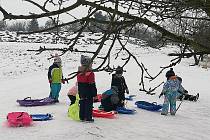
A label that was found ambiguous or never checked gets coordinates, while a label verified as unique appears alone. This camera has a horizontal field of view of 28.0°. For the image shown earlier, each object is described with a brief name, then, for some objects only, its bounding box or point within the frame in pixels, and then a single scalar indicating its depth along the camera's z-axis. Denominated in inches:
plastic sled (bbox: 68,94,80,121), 414.6
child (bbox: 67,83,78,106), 478.3
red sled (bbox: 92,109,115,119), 441.4
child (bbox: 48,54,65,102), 557.3
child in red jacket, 406.3
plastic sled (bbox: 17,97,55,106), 519.8
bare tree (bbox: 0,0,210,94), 134.2
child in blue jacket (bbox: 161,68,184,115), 489.4
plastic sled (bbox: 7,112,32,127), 373.7
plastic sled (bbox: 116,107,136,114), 482.3
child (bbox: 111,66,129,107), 504.1
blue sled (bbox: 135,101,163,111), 521.7
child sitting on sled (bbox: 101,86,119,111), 478.5
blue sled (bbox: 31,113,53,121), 403.6
